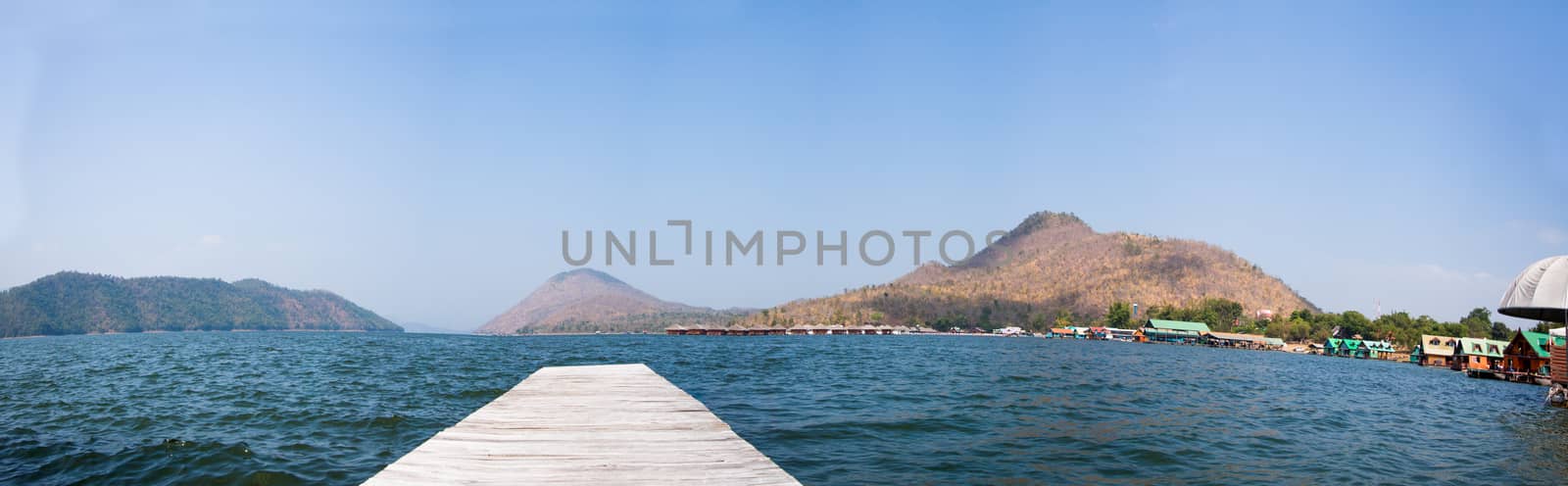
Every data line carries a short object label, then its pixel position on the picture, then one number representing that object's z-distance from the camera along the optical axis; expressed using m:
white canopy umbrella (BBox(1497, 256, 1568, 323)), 35.28
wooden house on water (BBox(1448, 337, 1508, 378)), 75.19
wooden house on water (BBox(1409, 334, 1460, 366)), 94.90
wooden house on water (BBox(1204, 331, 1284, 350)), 175.38
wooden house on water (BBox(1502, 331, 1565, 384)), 59.12
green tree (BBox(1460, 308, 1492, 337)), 162.50
